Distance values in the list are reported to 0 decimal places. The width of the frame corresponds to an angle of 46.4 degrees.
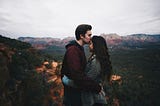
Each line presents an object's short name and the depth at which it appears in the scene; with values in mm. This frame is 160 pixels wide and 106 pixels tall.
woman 1788
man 1659
